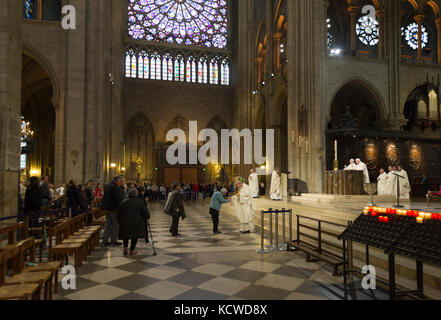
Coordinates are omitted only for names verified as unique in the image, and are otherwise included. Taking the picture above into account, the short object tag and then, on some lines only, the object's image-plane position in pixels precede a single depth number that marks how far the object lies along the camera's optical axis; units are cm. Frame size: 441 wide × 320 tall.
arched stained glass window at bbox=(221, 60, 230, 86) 3300
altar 1255
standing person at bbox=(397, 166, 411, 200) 1314
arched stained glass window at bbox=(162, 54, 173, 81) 3166
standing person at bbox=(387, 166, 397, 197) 1370
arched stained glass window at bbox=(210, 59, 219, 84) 3275
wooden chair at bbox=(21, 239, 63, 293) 372
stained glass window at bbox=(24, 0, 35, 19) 1583
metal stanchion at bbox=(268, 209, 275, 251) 681
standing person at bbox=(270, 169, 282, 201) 1587
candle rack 323
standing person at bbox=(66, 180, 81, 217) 792
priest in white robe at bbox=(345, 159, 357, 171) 1312
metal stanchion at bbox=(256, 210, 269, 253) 663
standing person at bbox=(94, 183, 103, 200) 1324
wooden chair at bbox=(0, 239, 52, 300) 323
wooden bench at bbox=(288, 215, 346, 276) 486
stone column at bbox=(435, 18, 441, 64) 2108
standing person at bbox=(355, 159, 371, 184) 1315
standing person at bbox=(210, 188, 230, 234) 909
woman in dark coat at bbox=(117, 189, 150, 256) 633
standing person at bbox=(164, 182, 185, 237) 866
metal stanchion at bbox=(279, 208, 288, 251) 688
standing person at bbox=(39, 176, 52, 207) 811
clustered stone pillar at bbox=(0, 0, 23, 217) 602
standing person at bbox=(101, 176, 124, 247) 727
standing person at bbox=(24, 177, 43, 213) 699
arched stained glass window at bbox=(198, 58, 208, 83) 3247
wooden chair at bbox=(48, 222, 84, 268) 492
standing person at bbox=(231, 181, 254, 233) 909
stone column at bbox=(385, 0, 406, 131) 1964
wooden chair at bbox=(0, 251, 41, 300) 272
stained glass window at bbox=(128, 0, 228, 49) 3131
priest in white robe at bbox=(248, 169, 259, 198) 1468
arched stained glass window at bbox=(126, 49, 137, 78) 3069
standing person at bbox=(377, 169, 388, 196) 1399
